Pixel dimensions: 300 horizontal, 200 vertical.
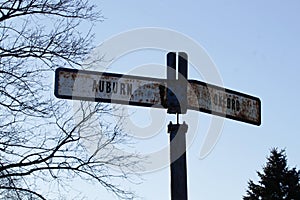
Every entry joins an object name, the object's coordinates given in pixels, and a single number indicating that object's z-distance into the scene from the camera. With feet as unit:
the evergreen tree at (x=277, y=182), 104.73
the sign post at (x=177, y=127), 15.26
